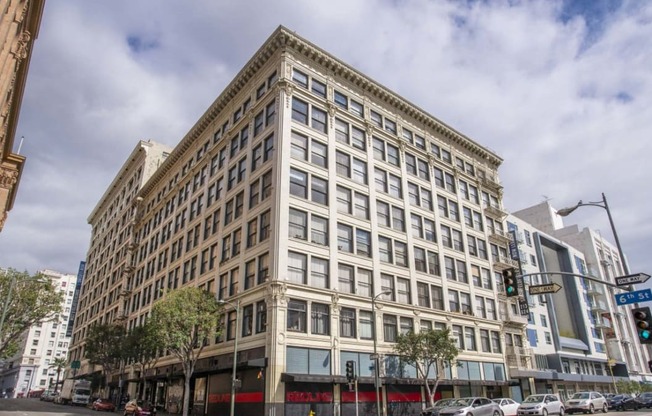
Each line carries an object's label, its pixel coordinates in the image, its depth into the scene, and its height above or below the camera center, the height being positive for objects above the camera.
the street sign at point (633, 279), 18.55 +4.26
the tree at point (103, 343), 53.34 +6.23
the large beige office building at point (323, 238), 33.00 +13.54
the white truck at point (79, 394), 60.16 +0.68
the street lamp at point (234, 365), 28.90 +2.03
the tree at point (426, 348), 34.62 +3.27
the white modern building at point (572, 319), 59.28 +10.47
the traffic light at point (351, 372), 26.98 +1.28
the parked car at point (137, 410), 34.06 -0.80
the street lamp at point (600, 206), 20.81 +7.73
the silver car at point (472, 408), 23.91 -0.72
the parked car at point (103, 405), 49.38 -0.59
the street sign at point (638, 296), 18.95 +3.67
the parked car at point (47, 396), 80.85 +0.73
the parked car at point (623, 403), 43.00 -1.07
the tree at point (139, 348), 43.16 +4.53
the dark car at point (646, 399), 45.19 -0.80
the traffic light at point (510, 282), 19.81 +4.47
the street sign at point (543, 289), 21.30 +4.55
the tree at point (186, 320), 32.47 +5.24
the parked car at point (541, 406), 28.87 -0.82
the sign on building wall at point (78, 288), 99.79 +22.75
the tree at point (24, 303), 41.47 +8.56
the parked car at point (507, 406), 28.25 -0.78
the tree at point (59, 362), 111.89 +8.89
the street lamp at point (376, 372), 28.23 +1.33
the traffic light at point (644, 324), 17.91 +2.43
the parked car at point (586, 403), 35.94 -0.84
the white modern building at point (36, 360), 135.38 +11.62
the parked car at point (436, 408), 25.92 -0.77
